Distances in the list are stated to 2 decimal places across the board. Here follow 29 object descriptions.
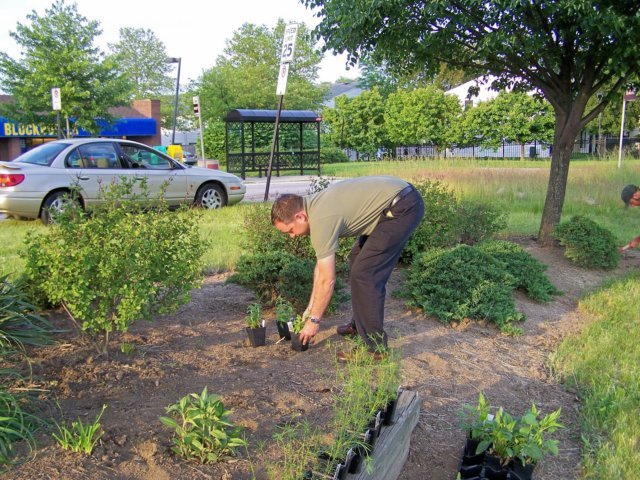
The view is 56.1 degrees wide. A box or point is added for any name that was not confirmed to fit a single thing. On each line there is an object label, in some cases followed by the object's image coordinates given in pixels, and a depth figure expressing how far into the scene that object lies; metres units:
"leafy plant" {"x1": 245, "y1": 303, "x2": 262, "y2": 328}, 4.38
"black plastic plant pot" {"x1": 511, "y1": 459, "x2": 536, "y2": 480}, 2.91
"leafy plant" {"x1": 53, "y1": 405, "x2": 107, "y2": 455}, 2.58
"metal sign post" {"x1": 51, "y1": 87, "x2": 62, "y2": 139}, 15.31
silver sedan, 9.99
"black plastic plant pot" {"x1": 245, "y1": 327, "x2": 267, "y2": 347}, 4.35
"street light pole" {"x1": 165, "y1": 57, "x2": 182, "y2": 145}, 32.28
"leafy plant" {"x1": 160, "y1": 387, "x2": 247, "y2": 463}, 2.62
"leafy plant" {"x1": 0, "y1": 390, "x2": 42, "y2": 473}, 2.56
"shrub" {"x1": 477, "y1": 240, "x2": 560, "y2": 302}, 6.34
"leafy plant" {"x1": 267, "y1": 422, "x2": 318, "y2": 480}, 2.43
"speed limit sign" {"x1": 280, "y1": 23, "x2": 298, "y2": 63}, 10.78
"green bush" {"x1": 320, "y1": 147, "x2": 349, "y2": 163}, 37.94
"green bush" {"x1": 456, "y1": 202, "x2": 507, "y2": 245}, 7.20
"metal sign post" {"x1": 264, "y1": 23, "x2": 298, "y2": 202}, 10.79
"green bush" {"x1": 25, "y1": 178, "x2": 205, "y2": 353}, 3.45
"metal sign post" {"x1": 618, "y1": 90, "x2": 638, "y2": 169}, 16.92
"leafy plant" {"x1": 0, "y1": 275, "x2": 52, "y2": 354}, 3.55
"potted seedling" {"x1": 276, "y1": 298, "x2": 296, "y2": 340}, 4.45
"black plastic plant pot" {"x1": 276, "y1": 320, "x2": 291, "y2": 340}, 4.48
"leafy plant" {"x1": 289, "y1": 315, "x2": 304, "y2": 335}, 4.32
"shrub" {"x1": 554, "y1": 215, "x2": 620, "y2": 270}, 7.79
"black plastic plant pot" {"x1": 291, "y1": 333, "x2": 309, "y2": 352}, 4.29
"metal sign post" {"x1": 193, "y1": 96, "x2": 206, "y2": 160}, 25.93
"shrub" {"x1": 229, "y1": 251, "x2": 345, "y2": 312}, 5.04
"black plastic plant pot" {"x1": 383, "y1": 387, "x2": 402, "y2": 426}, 3.11
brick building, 30.81
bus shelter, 22.20
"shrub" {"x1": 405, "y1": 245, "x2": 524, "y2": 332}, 5.38
